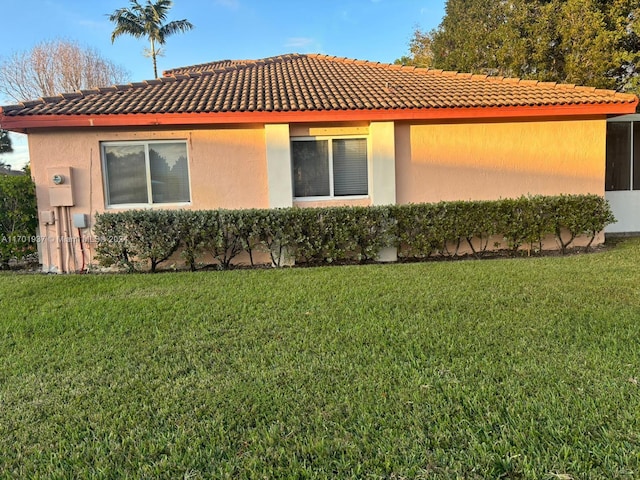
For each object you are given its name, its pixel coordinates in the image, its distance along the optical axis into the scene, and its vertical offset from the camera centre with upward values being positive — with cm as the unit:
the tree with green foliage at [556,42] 1309 +631
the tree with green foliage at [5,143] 2792 +593
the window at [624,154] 1093 +138
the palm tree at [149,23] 2786 +1454
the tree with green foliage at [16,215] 795 +17
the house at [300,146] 816 +152
